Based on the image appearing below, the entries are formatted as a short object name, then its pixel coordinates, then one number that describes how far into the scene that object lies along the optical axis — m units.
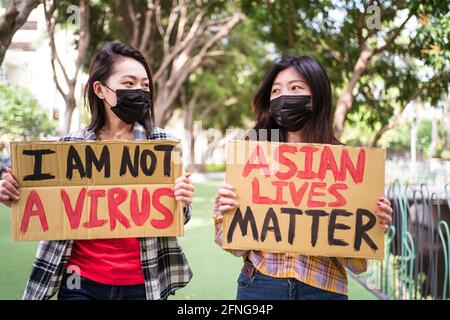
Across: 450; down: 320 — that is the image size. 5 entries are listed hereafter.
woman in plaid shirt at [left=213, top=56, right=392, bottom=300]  1.94
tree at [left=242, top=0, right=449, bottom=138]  4.34
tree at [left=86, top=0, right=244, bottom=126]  9.02
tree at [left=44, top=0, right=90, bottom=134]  5.77
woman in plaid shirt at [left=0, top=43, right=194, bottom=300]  1.98
